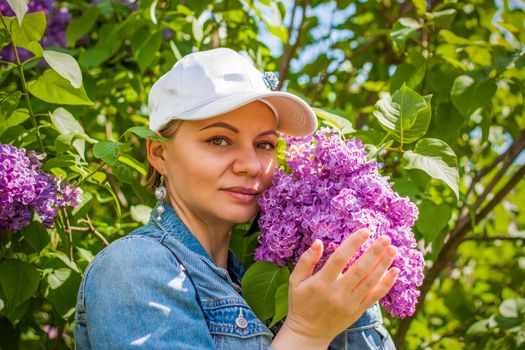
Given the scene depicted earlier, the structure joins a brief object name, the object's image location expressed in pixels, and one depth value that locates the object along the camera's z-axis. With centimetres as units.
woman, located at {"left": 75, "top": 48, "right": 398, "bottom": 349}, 127
